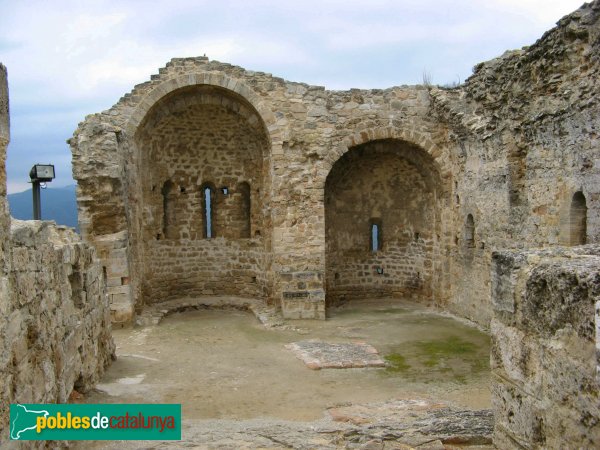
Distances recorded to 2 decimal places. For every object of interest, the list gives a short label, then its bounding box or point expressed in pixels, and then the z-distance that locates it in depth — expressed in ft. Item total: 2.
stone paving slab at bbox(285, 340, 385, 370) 24.70
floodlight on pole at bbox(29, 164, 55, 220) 26.50
